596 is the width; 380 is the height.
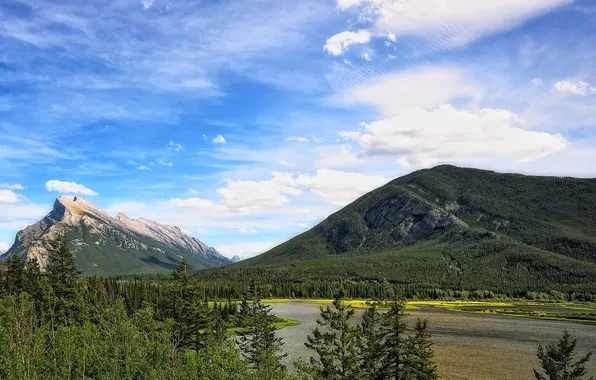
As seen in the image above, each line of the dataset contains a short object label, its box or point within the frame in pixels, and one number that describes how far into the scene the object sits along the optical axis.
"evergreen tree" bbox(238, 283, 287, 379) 52.56
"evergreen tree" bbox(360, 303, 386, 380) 38.56
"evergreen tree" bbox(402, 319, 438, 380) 38.06
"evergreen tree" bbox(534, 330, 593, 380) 32.16
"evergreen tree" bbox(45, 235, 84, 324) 66.50
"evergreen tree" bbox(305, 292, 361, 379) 37.34
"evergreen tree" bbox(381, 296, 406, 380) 38.38
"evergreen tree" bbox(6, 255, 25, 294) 79.88
